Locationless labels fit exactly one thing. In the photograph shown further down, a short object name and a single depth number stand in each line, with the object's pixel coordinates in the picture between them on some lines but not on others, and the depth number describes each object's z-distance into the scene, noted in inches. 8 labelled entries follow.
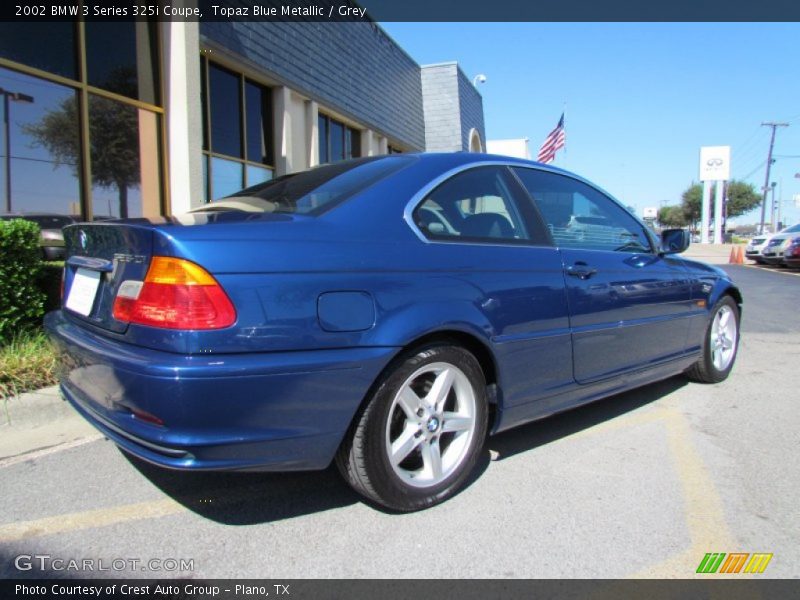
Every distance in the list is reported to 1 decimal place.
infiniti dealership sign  2096.5
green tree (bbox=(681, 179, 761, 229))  2770.7
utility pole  2123.5
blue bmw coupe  79.2
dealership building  254.7
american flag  738.8
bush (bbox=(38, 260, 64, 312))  182.5
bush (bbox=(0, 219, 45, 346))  158.6
